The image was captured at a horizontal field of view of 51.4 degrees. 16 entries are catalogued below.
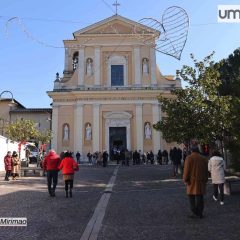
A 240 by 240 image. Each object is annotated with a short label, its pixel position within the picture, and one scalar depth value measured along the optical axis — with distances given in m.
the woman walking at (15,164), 12.69
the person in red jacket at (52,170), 8.37
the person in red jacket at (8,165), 12.34
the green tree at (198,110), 12.44
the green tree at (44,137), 22.10
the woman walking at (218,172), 6.89
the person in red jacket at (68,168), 8.20
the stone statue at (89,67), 28.40
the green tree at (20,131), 20.64
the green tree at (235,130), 8.92
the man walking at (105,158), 21.29
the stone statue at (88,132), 27.54
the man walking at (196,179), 5.63
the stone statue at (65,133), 27.77
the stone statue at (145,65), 28.40
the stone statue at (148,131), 27.37
